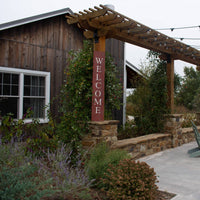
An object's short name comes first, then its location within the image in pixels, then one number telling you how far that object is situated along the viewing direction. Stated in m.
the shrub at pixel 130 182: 3.37
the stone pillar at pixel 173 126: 7.68
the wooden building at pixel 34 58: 6.56
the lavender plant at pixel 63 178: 3.18
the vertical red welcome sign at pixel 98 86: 5.21
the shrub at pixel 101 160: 3.92
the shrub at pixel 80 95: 5.11
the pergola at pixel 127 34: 5.21
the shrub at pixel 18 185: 2.61
